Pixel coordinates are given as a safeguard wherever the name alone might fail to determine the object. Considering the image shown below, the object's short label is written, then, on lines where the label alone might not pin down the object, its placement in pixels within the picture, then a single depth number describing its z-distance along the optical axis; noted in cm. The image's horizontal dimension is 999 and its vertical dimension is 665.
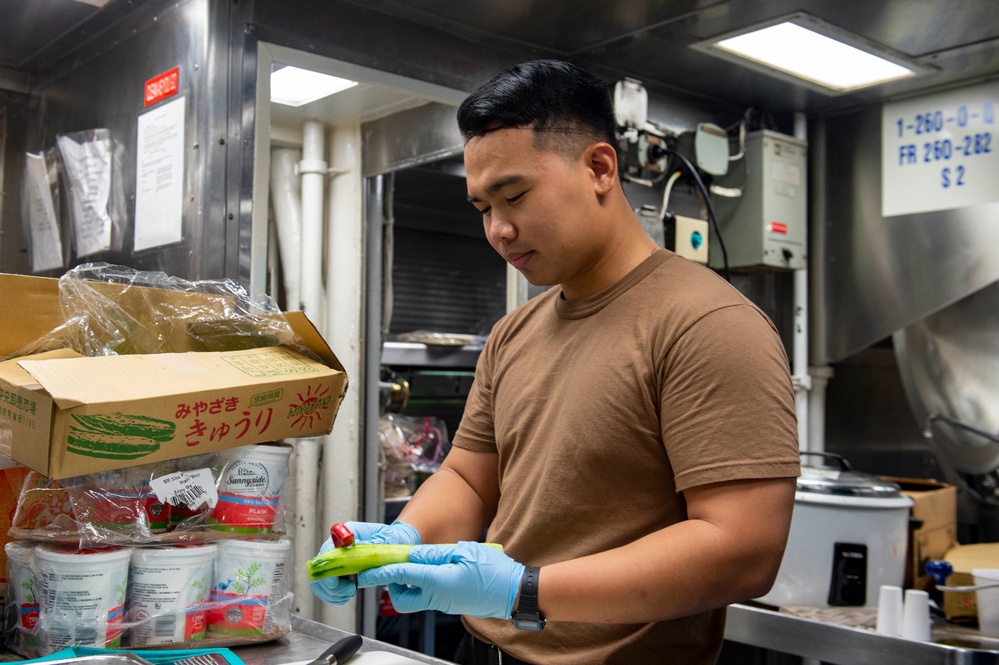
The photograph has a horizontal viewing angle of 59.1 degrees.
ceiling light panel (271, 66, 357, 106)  252
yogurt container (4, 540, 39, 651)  126
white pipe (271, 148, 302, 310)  272
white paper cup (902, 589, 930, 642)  201
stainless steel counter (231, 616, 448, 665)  132
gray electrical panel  307
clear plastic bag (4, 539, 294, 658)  123
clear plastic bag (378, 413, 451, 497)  317
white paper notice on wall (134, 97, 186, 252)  206
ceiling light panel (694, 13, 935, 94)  247
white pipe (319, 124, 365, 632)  270
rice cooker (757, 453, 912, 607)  223
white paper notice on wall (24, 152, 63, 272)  251
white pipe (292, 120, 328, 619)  261
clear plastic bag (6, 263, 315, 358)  144
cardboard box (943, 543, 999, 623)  229
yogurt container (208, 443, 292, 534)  139
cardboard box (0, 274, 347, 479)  120
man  116
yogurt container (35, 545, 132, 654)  123
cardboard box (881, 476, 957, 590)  246
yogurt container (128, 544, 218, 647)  129
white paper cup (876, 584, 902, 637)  204
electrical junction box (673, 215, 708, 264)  291
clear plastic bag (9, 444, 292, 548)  130
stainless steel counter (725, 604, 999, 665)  191
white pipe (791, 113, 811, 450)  321
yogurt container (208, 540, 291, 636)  136
